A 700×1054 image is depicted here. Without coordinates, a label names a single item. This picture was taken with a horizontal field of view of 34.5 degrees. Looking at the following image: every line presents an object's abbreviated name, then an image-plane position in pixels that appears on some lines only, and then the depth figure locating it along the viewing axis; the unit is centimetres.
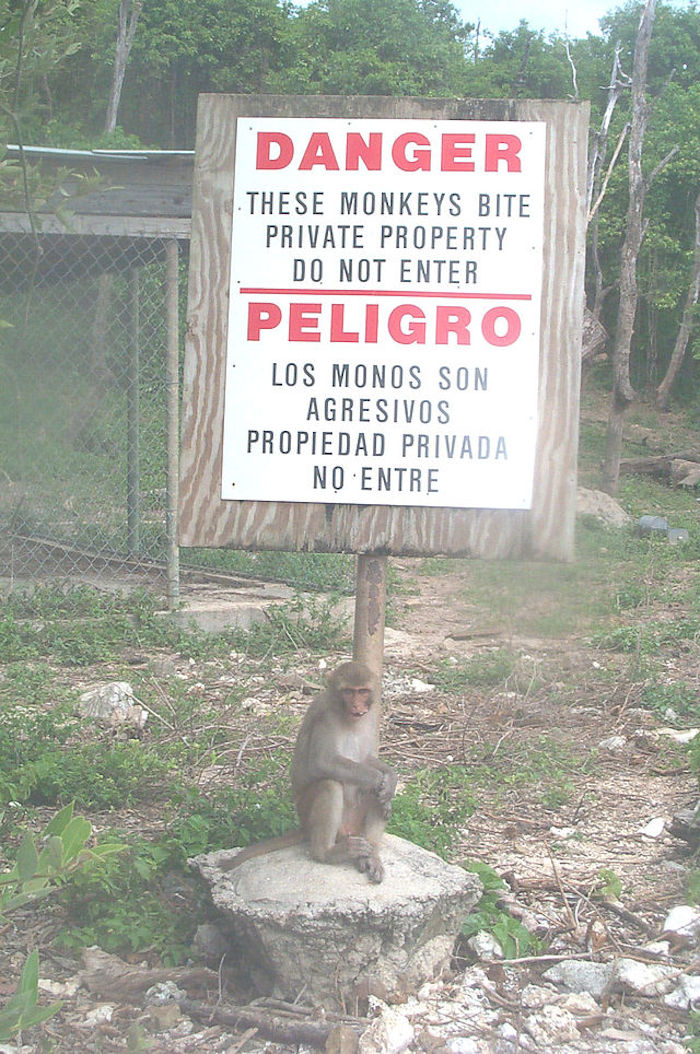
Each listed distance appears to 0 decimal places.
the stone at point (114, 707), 572
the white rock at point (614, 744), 573
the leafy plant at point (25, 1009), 188
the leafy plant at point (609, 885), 398
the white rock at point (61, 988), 334
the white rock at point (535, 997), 331
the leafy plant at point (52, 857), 187
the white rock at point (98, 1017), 320
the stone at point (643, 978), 339
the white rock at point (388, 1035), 304
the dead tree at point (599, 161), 1842
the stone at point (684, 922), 373
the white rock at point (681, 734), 586
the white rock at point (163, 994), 331
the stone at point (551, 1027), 316
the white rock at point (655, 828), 468
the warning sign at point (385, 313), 344
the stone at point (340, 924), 322
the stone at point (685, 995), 333
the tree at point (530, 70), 2992
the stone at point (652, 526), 1288
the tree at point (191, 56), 2839
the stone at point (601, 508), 1405
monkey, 347
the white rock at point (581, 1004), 329
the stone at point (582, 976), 342
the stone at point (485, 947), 354
